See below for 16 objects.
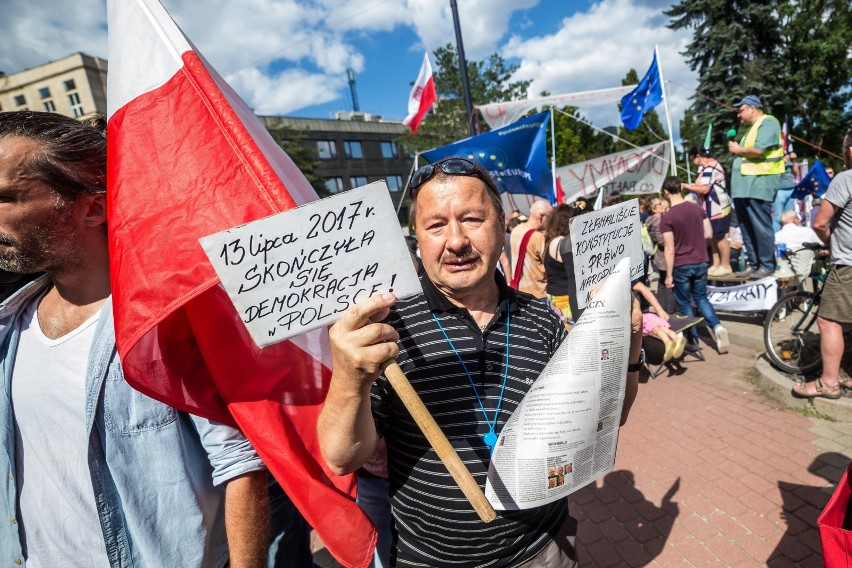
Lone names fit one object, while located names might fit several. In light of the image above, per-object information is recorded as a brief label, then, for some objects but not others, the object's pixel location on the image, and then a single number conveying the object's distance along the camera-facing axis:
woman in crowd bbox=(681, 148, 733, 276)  6.67
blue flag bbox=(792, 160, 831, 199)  6.21
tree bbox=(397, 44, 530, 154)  21.91
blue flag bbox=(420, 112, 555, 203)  6.20
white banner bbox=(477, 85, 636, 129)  7.89
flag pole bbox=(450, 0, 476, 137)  8.25
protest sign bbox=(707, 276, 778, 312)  5.30
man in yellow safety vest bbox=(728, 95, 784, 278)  5.82
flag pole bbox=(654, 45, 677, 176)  7.14
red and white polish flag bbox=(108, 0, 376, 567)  1.16
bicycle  4.17
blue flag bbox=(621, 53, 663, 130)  8.29
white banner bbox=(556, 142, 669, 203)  7.86
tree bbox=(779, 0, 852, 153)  23.20
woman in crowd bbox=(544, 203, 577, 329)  4.28
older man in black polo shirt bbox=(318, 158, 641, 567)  1.43
